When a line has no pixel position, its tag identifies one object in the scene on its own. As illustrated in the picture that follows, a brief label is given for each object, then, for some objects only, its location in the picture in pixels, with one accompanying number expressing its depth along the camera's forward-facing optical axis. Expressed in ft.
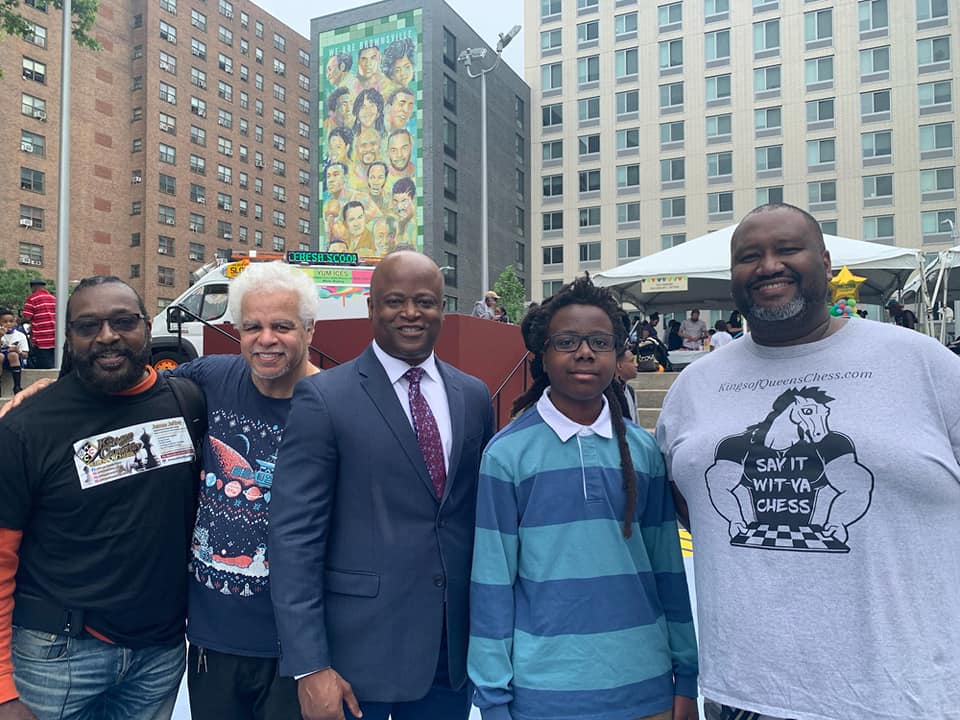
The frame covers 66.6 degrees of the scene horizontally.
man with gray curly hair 7.47
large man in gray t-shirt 5.65
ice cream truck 38.40
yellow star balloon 32.04
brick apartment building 149.38
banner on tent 38.83
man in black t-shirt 7.00
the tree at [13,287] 130.31
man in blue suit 6.69
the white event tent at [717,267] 35.78
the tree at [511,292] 123.13
